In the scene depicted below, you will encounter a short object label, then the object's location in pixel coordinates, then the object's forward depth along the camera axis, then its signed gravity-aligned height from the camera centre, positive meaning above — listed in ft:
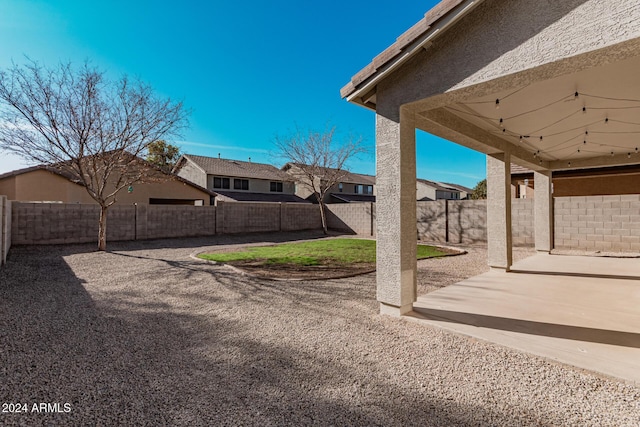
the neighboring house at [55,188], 44.34 +5.05
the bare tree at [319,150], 60.13 +13.81
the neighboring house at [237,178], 73.51 +10.41
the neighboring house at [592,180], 38.28 +5.07
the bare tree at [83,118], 28.48 +10.52
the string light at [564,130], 13.93 +5.55
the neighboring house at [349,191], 90.43 +8.77
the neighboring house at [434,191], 124.77 +11.53
